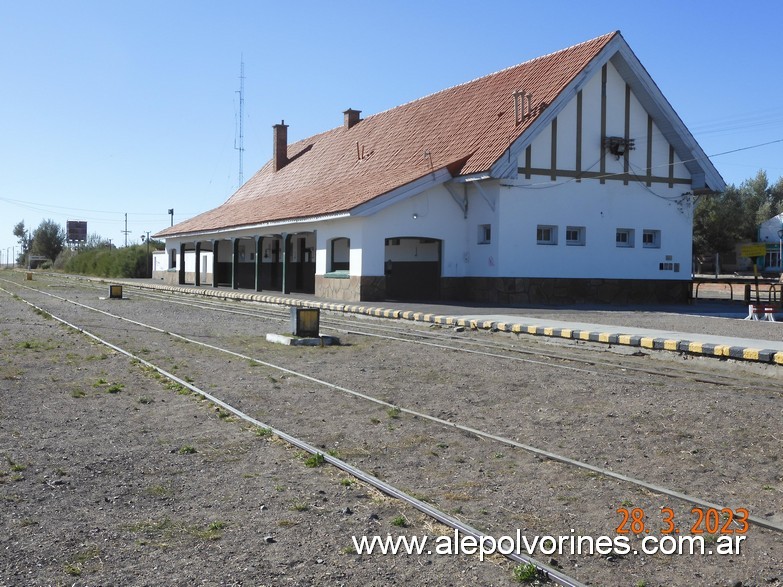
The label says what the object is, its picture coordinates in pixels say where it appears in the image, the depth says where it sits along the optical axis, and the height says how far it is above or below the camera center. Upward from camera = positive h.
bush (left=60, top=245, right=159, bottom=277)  70.12 +0.80
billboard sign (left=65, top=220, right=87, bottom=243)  114.94 +5.52
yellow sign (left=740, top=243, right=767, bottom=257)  25.88 +1.05
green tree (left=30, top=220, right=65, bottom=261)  130.62 +4.73
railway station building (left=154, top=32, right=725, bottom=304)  29.47 +2.93
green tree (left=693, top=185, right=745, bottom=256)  70.50 +4.95
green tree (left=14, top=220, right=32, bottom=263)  147.93 +5.69
